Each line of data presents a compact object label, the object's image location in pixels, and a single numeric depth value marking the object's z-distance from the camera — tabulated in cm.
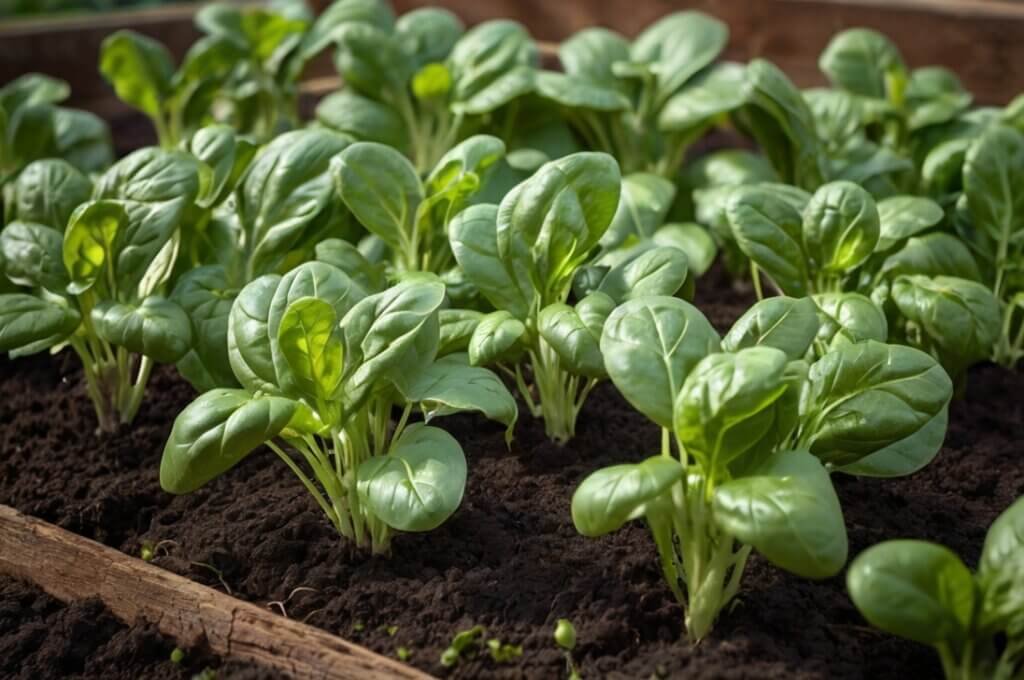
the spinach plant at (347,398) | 106
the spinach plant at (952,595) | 98
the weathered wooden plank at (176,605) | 106
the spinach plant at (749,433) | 100
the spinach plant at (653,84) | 149
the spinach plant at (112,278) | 118
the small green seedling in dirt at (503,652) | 106
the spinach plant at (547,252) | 116
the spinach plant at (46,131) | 146
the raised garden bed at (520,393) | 105
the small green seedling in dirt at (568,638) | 105
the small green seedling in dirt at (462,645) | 106
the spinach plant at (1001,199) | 132
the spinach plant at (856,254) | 121
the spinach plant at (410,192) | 124
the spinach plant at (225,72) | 157
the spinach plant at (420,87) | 149
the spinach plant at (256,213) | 126
